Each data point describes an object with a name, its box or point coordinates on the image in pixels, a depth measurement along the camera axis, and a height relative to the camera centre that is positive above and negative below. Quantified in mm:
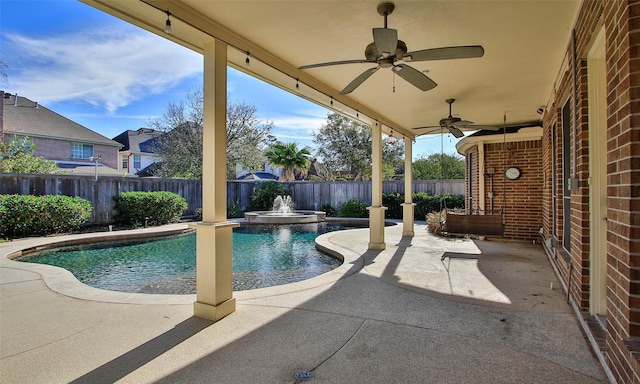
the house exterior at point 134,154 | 22672 +2939
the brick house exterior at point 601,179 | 1601 +104
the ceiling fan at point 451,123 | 5688 +1263
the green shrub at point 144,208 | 10188 -360
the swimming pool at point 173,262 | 4750 -1212
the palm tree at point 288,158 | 17422 +2016
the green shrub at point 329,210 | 14750 -674
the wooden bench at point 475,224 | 5855 -555
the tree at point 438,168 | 20094 +1670
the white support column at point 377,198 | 6363 -65
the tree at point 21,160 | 11889 +1436
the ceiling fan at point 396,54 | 2688 +1266
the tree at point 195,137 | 15188 +2819
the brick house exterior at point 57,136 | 15567 +3076
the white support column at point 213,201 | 3082 -49
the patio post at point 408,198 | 8227 -90
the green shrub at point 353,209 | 13234 -573
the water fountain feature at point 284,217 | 11367 -779
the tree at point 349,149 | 18750 +2692
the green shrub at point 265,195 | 14734 +26
